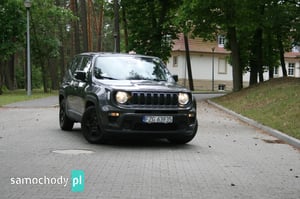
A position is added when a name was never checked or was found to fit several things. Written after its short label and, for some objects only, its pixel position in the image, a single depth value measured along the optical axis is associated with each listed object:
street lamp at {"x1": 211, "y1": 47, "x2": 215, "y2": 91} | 70.47
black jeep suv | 10.73
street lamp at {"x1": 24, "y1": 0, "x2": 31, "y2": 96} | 31.44
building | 72.00
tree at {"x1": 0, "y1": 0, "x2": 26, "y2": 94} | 37.19
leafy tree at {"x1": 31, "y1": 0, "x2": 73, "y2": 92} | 41.56
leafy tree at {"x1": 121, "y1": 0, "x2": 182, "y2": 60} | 40.38
